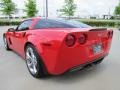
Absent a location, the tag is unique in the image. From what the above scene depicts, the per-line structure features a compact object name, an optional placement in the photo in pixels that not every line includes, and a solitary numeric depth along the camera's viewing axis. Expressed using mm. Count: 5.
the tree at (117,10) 21282
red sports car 1536
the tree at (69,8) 16974
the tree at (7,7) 17375
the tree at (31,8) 18778
